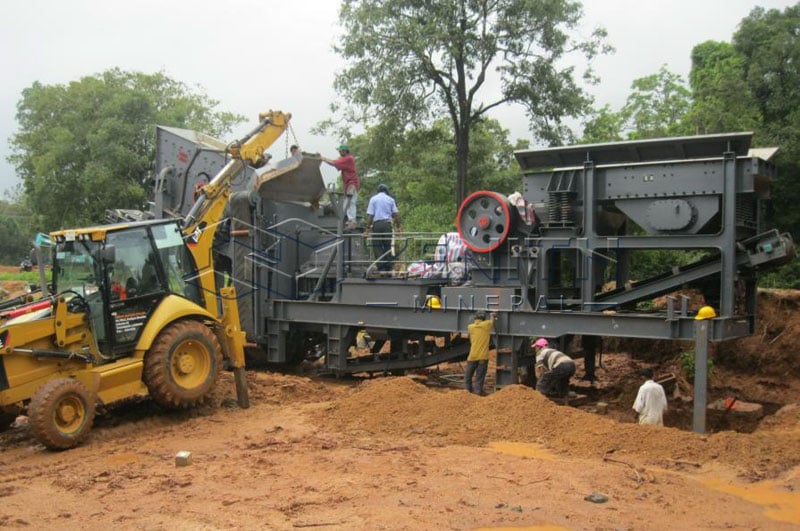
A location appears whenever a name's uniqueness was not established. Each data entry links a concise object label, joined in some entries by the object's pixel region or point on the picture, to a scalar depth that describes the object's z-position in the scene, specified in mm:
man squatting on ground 11039
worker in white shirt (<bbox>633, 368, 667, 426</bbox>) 9703
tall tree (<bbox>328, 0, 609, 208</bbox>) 21812
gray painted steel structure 10078
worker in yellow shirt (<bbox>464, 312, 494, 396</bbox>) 11406
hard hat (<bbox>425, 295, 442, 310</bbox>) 12242
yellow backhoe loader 8914
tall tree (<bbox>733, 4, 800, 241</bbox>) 17609
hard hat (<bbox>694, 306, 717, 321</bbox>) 9773
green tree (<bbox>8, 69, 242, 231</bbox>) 32625
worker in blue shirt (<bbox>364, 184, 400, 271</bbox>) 13953
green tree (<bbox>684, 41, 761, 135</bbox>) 19611
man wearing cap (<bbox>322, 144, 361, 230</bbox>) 14156
